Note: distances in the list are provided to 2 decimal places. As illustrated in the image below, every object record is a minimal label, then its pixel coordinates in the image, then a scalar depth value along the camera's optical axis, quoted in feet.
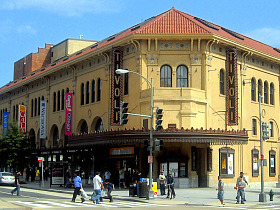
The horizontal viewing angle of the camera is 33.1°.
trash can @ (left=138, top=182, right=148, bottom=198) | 95.40
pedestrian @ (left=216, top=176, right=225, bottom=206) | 83.05
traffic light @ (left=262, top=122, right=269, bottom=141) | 95.35
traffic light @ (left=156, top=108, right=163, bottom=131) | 94.94
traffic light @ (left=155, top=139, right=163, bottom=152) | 94.48
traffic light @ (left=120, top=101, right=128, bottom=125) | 90.83
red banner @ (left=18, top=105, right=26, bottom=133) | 195.93
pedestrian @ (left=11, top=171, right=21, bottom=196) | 100.70
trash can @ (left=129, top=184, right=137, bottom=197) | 98.37
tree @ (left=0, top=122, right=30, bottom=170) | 173.58
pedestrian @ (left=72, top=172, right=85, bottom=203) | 85.10
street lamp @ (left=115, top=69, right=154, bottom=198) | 95.20
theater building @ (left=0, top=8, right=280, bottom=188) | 123.65
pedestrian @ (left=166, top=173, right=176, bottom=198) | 95.49
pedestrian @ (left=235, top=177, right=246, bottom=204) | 88.22
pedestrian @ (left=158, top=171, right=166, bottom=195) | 102.32
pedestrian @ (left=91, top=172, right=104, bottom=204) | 82.02
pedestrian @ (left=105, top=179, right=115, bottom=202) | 89.20
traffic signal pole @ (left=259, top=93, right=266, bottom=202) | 90.84
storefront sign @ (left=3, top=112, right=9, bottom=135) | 209.85
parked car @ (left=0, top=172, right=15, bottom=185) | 151.02
